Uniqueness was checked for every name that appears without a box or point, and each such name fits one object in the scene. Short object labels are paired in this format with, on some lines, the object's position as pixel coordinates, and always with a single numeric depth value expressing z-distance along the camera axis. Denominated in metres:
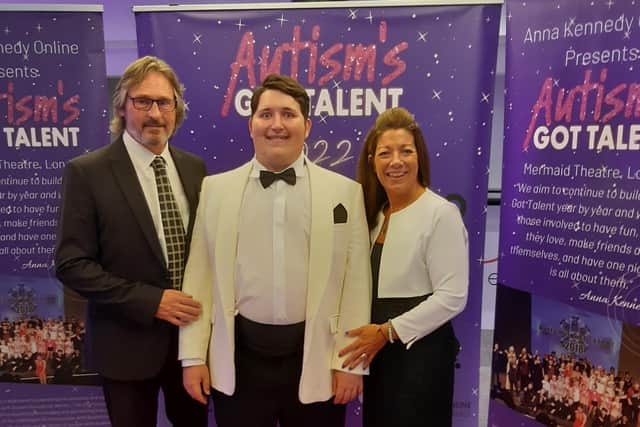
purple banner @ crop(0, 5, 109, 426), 2.65
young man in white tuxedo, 1.77
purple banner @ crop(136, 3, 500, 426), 2.50
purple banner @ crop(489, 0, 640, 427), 2.19
